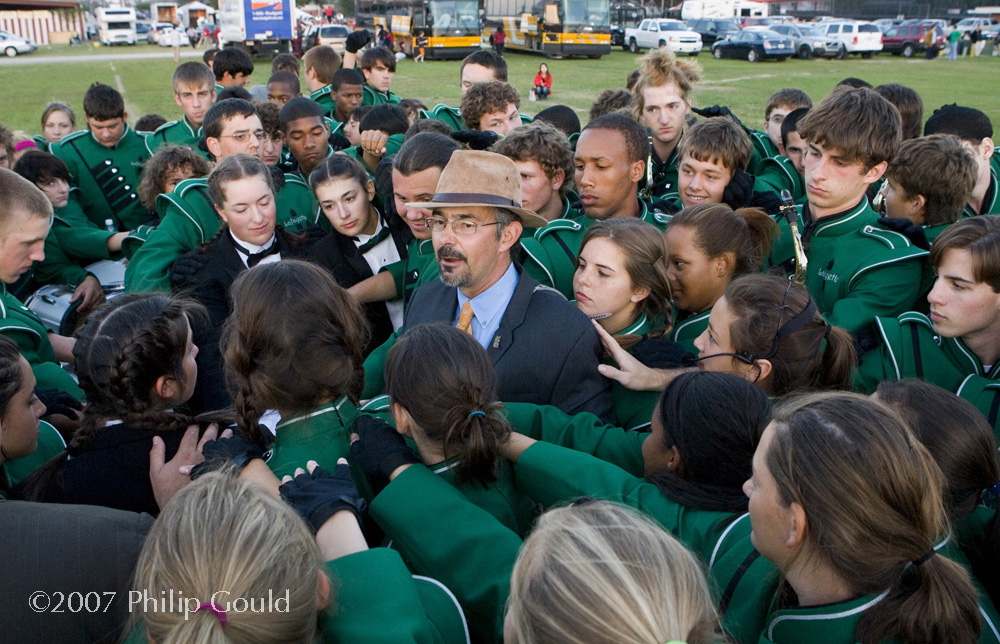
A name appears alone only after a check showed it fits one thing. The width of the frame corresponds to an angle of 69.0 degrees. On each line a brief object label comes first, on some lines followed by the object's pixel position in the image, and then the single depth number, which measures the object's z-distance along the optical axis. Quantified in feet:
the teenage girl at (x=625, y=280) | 10.55
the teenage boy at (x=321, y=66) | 30.04
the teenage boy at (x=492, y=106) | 20.03
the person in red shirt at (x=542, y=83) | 68.33
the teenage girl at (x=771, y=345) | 9.09
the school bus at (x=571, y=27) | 106.73
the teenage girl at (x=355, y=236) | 13.71
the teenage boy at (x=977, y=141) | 15.92
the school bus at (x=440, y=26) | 109.70
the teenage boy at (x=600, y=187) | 13.34
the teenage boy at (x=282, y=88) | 26.11
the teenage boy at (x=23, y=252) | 11.05
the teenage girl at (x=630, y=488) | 6.42
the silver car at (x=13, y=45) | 136.11
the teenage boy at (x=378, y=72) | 29.27
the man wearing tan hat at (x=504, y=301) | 9.46
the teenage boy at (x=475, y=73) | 25.67
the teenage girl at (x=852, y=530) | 5.49
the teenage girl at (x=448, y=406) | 6.86
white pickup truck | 114.52
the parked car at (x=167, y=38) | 165.58
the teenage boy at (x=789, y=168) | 18.10
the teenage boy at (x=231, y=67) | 29.22
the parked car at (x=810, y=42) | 113.19
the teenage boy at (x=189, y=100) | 21.81
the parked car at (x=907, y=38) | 120.34
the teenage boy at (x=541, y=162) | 14.25
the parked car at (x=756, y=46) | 108.47
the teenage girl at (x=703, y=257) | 11.60
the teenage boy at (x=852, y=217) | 11.76
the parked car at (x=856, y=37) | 115.03
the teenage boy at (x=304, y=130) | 18.52
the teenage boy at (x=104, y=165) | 20.04
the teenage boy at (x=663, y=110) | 18.35
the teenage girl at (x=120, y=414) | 7.75
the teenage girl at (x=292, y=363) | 7.69
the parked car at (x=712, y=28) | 128.16
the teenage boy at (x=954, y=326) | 9.79
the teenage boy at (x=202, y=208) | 14.14
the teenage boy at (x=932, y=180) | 13.14
